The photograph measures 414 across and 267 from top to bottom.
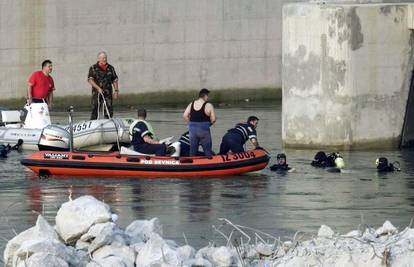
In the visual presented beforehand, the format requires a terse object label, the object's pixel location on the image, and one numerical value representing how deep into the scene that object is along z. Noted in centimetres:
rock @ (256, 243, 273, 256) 1299
